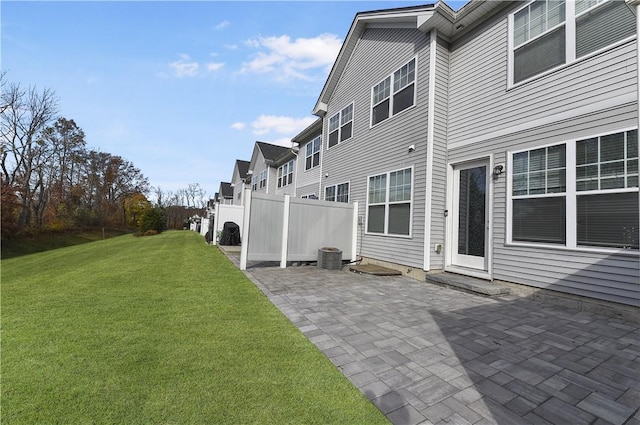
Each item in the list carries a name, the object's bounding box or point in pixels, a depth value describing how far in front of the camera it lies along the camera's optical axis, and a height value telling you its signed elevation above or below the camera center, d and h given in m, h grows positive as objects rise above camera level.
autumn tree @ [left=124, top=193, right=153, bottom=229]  31.62 +1.11
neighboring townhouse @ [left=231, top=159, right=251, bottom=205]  28.34 +4.68
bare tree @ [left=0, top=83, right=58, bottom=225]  20.06 +6.05
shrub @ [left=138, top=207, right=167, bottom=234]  26.98 -0.39
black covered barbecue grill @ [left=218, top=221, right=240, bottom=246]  14.68 -0.90
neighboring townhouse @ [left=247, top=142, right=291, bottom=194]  19.53 +4.08
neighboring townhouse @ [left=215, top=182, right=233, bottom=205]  38.82 +3.70
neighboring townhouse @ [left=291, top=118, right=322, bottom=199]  12.61 +2.95
